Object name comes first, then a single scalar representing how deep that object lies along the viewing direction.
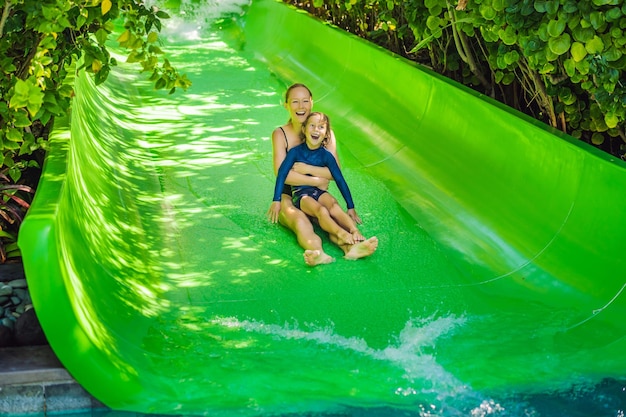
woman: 4.98
